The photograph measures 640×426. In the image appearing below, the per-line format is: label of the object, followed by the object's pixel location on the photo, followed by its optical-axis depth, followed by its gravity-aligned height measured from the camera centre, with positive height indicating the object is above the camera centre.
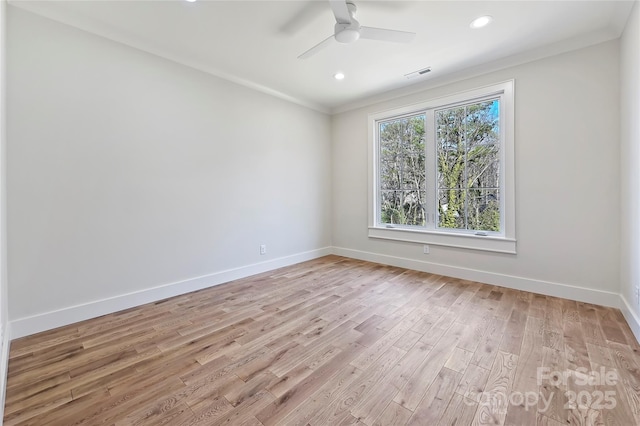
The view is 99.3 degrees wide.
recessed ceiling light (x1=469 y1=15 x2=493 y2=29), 2.43 +1.69
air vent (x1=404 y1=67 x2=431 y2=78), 3.46 +1.76
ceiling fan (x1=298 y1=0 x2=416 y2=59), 2.12 +1.49
